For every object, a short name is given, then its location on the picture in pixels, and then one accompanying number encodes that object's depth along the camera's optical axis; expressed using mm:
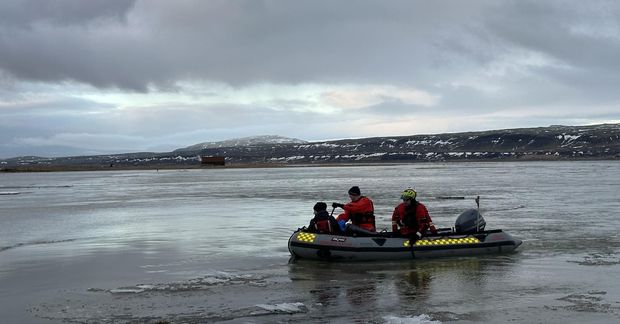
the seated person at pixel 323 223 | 15672
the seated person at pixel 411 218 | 15516
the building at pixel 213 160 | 153725
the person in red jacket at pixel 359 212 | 15797
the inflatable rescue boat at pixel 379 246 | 15211
